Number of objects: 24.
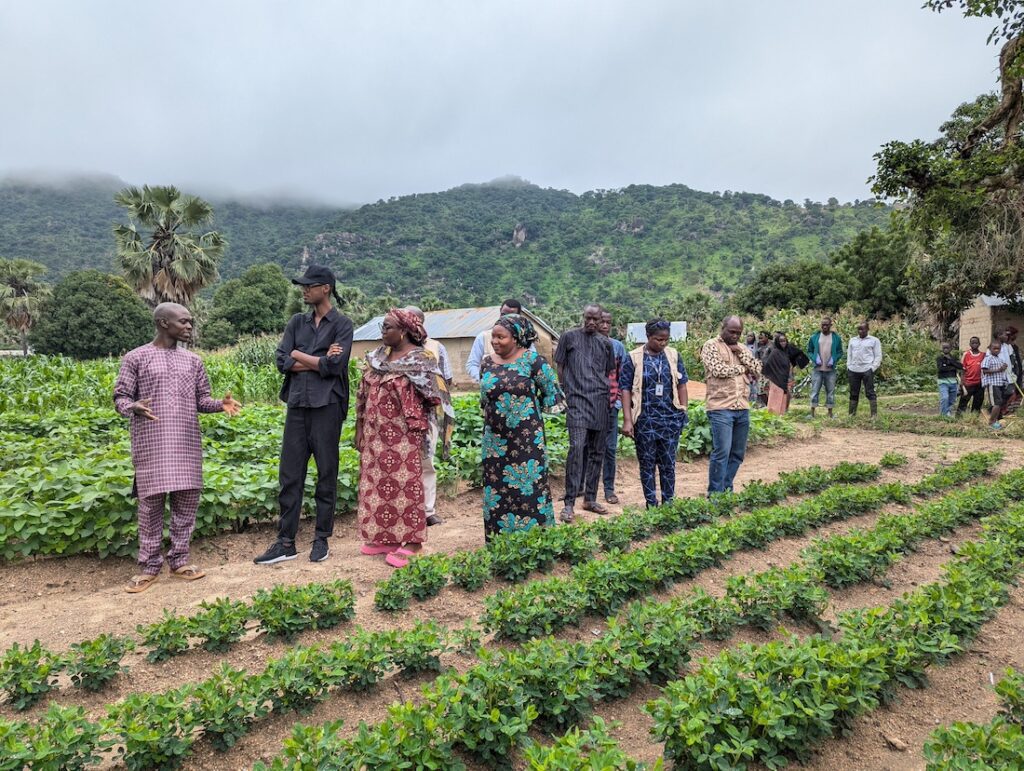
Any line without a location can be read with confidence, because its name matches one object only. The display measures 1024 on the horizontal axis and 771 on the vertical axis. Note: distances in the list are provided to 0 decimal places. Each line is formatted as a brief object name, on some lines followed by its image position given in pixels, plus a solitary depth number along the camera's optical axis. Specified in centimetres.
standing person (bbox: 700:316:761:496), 585
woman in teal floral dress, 458
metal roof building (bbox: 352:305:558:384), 2534
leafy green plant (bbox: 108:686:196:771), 218
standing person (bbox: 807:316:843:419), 1142
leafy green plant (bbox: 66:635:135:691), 277
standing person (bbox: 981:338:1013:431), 1071
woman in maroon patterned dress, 460
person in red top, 1105
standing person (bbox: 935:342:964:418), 1144
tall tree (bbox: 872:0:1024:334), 901
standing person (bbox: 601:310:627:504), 603
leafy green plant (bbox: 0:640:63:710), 263
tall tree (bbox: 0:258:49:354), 3894
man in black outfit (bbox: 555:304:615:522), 580
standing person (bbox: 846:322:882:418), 1134
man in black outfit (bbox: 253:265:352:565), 456
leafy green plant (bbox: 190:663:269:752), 237
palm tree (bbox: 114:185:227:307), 2442
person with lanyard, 578
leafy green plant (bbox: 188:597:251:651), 316
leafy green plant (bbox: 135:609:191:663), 307
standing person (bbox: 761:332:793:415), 1177
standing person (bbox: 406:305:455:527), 516
